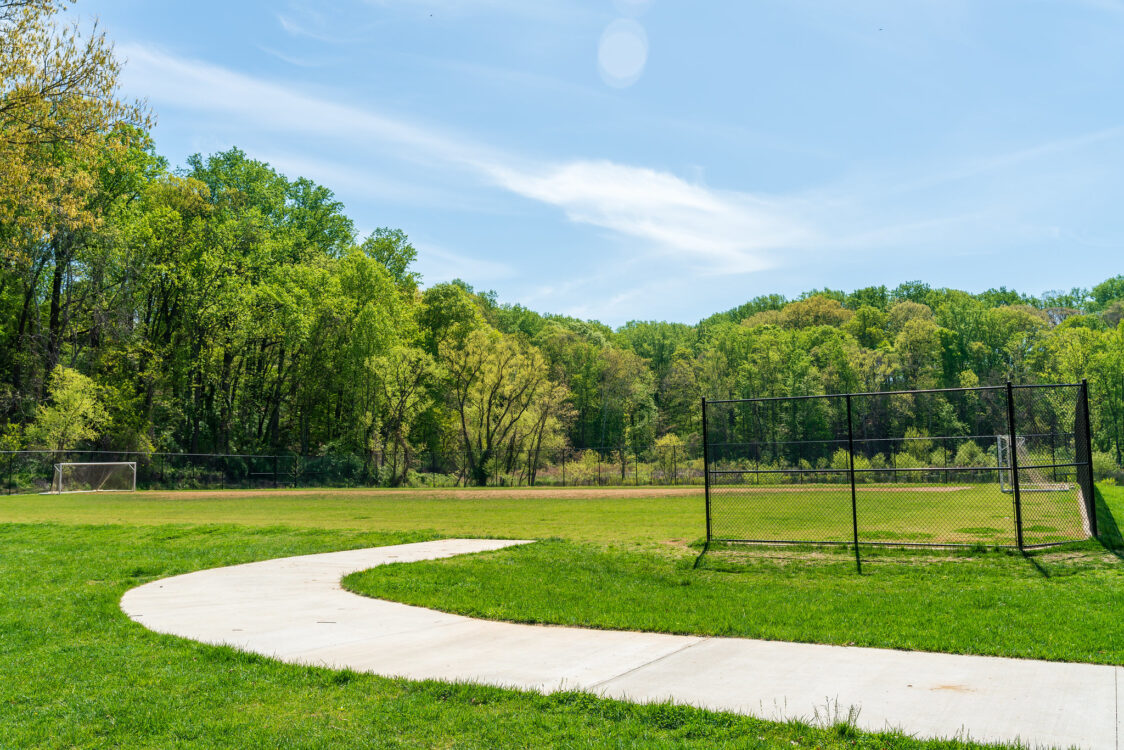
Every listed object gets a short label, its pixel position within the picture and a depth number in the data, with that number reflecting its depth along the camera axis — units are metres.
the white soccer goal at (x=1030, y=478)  19.73
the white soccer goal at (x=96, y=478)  37.31
